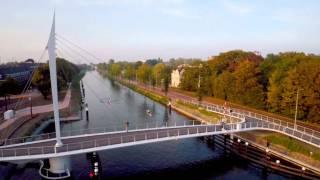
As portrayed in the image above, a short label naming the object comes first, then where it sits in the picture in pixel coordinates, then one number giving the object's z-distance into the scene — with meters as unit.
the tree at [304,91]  33.86
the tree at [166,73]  62.03
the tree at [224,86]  51.70
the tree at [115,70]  124.99
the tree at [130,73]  101.22
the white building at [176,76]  81.04
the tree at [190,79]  66.37
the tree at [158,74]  79.55
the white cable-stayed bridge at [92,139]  20.74
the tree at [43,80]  51.22
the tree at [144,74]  82.10
